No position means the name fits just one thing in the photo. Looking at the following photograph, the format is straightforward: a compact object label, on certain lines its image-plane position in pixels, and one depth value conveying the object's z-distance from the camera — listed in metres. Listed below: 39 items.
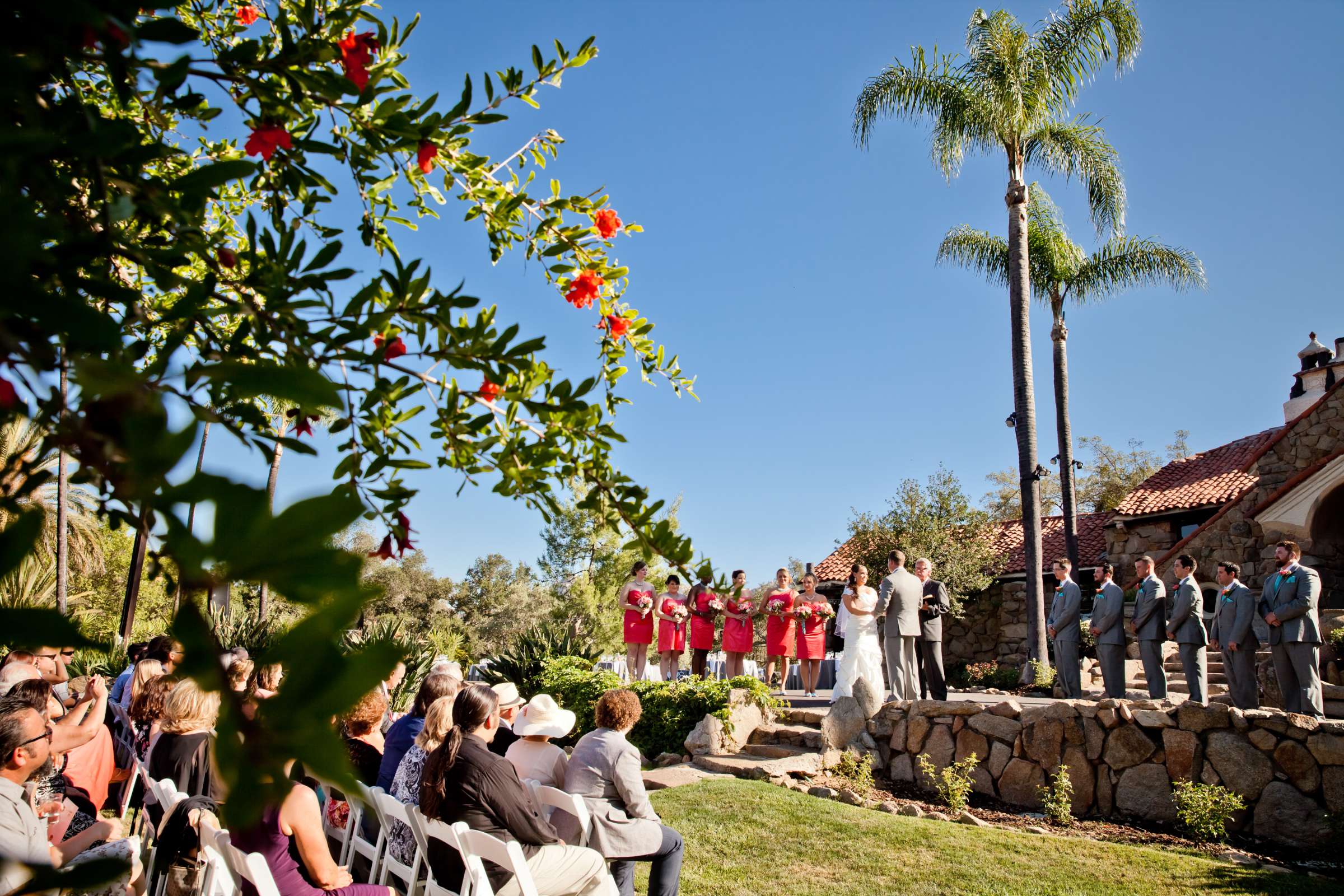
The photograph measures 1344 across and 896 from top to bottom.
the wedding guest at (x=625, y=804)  5.38
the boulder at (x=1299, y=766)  8.44
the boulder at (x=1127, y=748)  9.23
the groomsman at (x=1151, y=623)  10.39
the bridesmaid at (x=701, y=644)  12.69
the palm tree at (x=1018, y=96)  16.47
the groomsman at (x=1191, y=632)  10.25
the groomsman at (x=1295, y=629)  9.80
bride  10.66
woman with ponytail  4.54
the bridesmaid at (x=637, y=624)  12.20
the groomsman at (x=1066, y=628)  11.20
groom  10.34
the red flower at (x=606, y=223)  2.20
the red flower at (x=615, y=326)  2.21
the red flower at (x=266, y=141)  1.66
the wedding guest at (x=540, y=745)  5.71
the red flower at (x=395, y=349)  1.51
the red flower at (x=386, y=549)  1.52
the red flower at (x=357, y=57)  1.63
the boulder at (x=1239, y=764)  8.65
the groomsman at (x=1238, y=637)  10.52
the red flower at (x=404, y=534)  1.69
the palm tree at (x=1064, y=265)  19.83
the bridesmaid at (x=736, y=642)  12.30
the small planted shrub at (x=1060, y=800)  8.69
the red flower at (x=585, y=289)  2.17
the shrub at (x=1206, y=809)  8.21
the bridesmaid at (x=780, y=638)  12.66
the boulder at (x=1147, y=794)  8.88
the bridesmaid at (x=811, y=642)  12.46
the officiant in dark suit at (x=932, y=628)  10.59
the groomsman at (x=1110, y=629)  10.59
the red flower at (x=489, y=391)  1.65
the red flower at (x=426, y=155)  1.82
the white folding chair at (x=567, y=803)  5.07
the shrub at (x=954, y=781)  8.96
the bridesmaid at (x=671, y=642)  12.33
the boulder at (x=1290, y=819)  8.27
